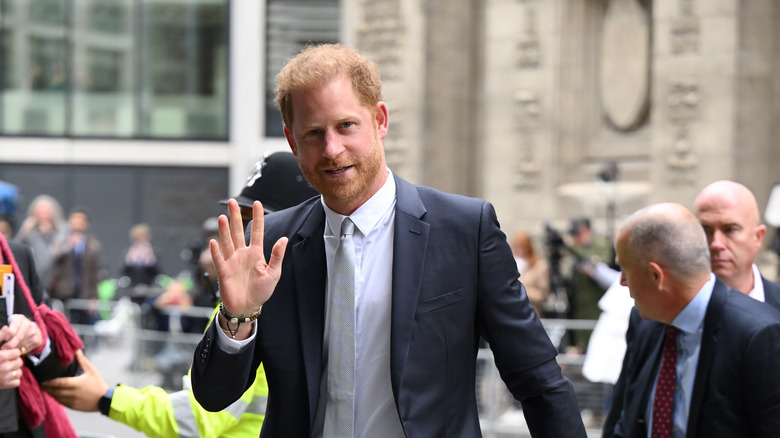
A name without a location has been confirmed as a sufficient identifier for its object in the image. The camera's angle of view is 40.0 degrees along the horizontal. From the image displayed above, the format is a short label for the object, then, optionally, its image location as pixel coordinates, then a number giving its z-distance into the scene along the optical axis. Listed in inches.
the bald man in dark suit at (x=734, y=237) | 176.1
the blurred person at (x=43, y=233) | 502.6
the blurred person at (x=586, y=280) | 423.2
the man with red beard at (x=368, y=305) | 105.8
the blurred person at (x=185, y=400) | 136.3
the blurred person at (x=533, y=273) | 480.0
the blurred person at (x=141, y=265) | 706.8
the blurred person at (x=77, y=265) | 615.2
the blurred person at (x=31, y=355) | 144.7
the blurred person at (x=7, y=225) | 467.5
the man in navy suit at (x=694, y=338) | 140.6
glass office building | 1105.4
